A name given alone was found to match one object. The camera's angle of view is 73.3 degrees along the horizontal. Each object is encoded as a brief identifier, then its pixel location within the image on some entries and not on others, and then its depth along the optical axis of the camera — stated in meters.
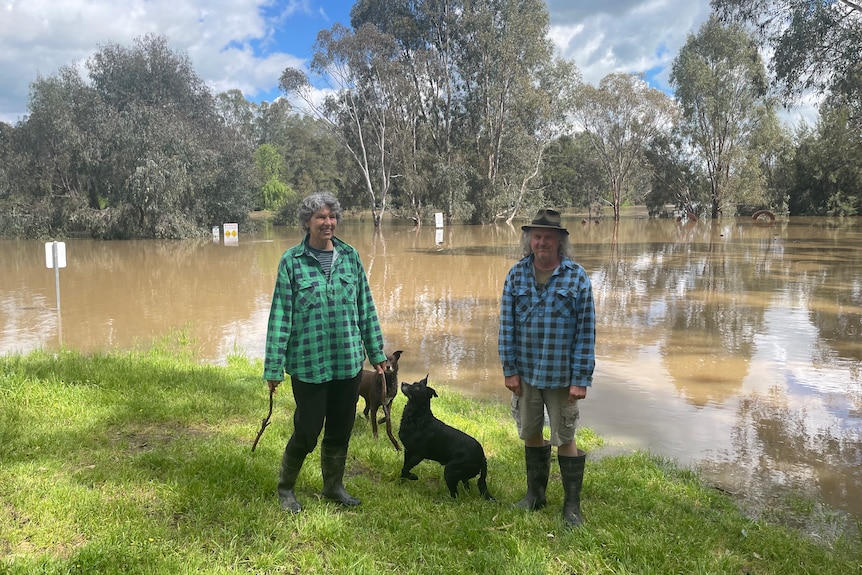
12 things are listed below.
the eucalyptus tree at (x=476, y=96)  38.41
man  3.12
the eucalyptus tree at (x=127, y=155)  28.59
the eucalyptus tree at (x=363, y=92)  36.22
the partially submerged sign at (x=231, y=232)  31.27
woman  3.05
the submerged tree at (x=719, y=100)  40.56
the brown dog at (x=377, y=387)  4.45
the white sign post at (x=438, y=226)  30.56
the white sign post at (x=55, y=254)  9.03
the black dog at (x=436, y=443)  3.51
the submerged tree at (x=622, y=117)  44.62
